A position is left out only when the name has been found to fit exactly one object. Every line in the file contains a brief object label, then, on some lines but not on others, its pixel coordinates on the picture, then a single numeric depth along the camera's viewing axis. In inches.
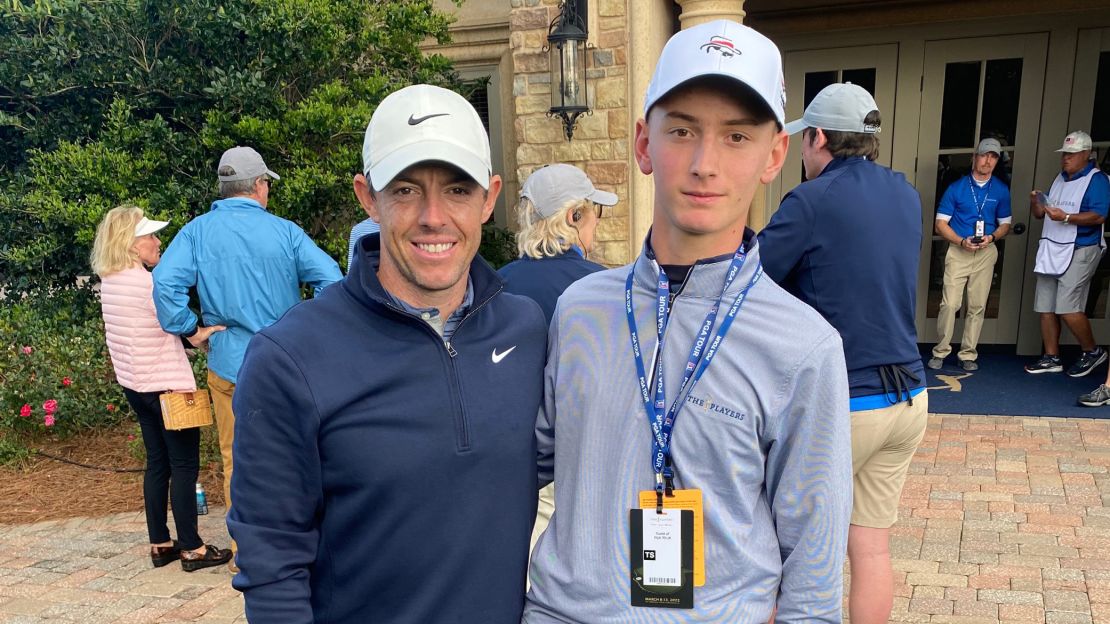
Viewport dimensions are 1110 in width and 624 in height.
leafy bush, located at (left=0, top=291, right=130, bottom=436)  240.3
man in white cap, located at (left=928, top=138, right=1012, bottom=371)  282.5
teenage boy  54.6
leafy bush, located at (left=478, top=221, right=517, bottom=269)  278.7
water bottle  182.5
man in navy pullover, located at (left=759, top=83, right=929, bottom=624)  104.9
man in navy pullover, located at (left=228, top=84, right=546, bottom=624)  55.7
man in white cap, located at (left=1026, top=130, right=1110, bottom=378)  264.7
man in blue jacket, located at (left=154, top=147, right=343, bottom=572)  148.3
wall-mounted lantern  232.7
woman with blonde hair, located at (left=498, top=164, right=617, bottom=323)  117.0
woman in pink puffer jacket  155.9
